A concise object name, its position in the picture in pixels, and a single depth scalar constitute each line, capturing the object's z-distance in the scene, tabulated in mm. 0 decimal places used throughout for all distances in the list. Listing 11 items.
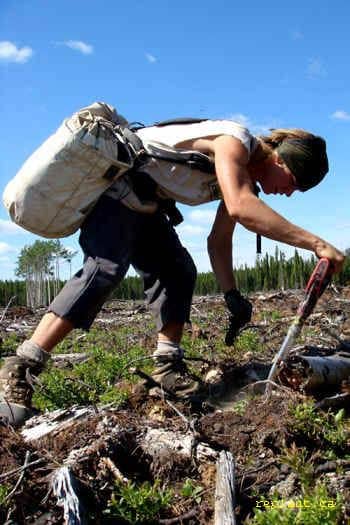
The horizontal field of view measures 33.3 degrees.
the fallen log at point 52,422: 2510
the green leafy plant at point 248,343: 4875
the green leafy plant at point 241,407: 2877
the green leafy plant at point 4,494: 1992
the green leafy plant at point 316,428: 2410
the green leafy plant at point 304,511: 1798
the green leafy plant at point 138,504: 2047
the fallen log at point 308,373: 2893
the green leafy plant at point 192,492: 2154
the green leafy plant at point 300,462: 2117
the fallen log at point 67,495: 1922
